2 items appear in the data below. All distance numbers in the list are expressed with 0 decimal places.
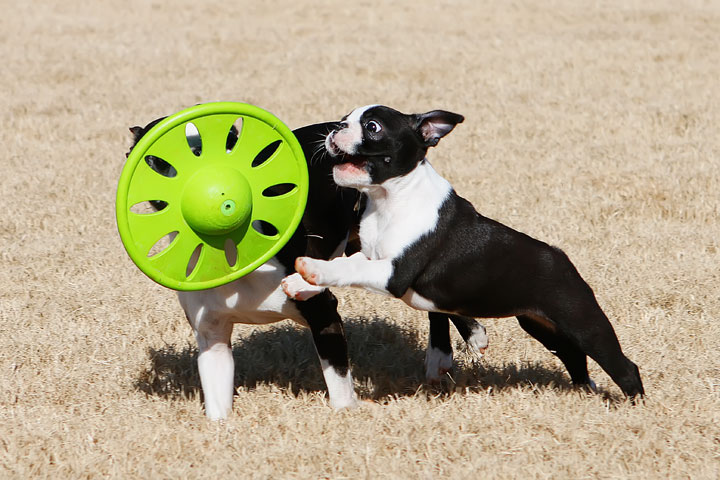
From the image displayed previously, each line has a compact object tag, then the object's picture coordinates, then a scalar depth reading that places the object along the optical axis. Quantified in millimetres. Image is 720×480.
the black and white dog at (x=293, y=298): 9422
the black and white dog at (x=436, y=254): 8992
